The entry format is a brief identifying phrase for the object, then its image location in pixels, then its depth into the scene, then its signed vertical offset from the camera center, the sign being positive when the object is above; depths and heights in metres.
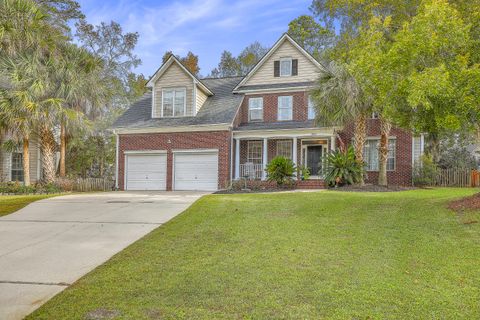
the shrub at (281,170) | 18.02 -0.60
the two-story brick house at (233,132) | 19.73 +1.23
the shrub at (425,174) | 19.03 -0.76
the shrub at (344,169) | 17.08 -0.50
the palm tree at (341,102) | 16.34 +2.37
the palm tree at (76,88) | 19.52 +3.46
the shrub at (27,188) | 17.62 -1.55
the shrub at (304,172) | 18.53 -0.71
